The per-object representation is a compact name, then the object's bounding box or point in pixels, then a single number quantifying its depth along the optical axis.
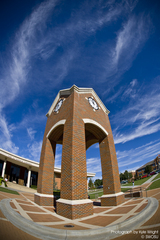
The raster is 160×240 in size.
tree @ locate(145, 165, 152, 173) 51.81
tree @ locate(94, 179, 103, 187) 68.00
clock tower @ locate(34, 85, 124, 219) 6.04
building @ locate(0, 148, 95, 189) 24.14
